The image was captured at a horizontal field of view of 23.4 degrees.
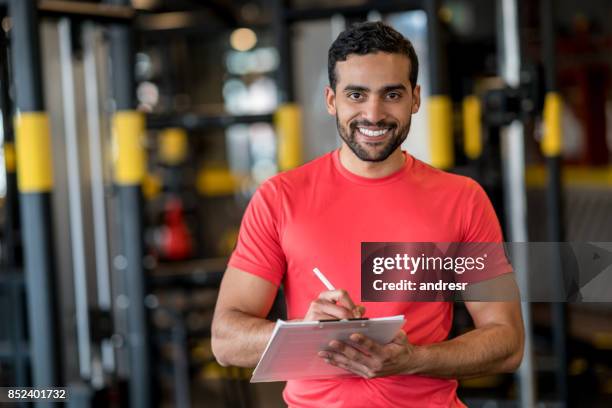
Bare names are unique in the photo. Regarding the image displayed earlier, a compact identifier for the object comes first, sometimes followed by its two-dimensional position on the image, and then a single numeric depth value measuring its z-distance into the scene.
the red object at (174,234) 10.20
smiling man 2.55
